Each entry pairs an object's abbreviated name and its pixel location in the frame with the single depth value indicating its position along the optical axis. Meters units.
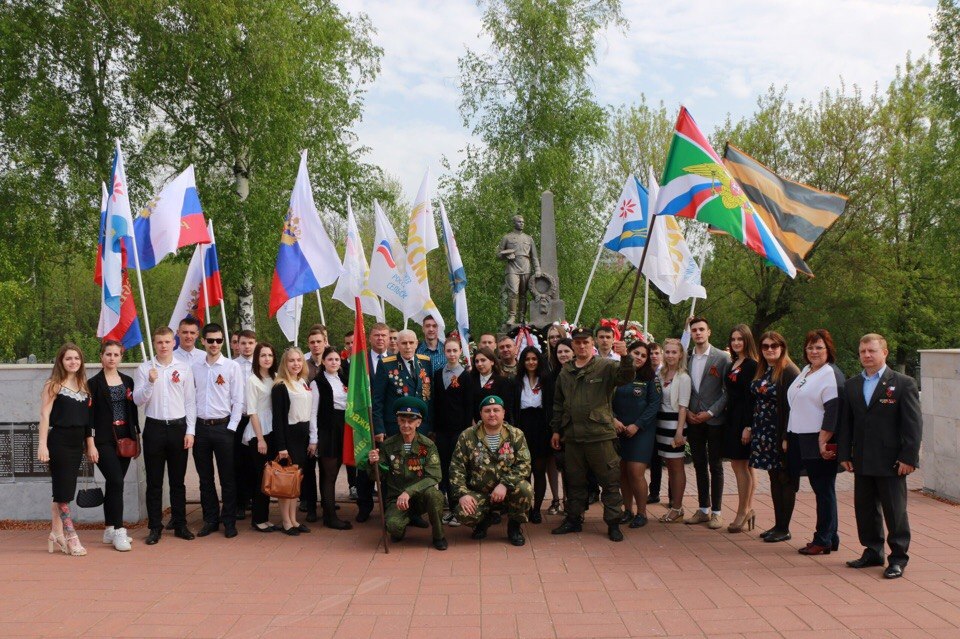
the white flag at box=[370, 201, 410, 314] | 9.65
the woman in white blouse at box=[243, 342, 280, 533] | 7.53
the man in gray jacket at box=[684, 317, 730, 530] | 7.50
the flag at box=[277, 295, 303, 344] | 9.75
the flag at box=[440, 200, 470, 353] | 9.42
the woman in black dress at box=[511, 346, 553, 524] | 7.82
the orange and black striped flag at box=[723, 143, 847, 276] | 7.44
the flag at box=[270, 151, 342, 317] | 9.20
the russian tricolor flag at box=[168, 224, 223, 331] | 9.48
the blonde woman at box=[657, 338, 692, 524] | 7.65
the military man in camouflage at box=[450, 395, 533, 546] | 7.00
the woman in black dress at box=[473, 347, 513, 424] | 7.64
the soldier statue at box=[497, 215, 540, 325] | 14.73
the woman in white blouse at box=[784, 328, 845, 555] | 6.46
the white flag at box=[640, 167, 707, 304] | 10.57
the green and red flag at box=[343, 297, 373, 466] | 7.16
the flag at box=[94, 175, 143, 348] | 8.04
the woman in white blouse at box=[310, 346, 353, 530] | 7.77
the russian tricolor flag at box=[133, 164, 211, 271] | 8.60
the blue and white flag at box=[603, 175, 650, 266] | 11.39
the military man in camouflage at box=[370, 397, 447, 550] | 6.99
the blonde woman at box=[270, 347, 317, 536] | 7.46
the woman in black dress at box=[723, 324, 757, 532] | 7.25
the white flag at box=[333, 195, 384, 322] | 9.93
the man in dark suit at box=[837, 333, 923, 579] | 5.93
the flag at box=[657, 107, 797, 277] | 7.14
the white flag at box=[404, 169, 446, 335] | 9.33
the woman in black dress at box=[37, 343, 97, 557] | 6.95
